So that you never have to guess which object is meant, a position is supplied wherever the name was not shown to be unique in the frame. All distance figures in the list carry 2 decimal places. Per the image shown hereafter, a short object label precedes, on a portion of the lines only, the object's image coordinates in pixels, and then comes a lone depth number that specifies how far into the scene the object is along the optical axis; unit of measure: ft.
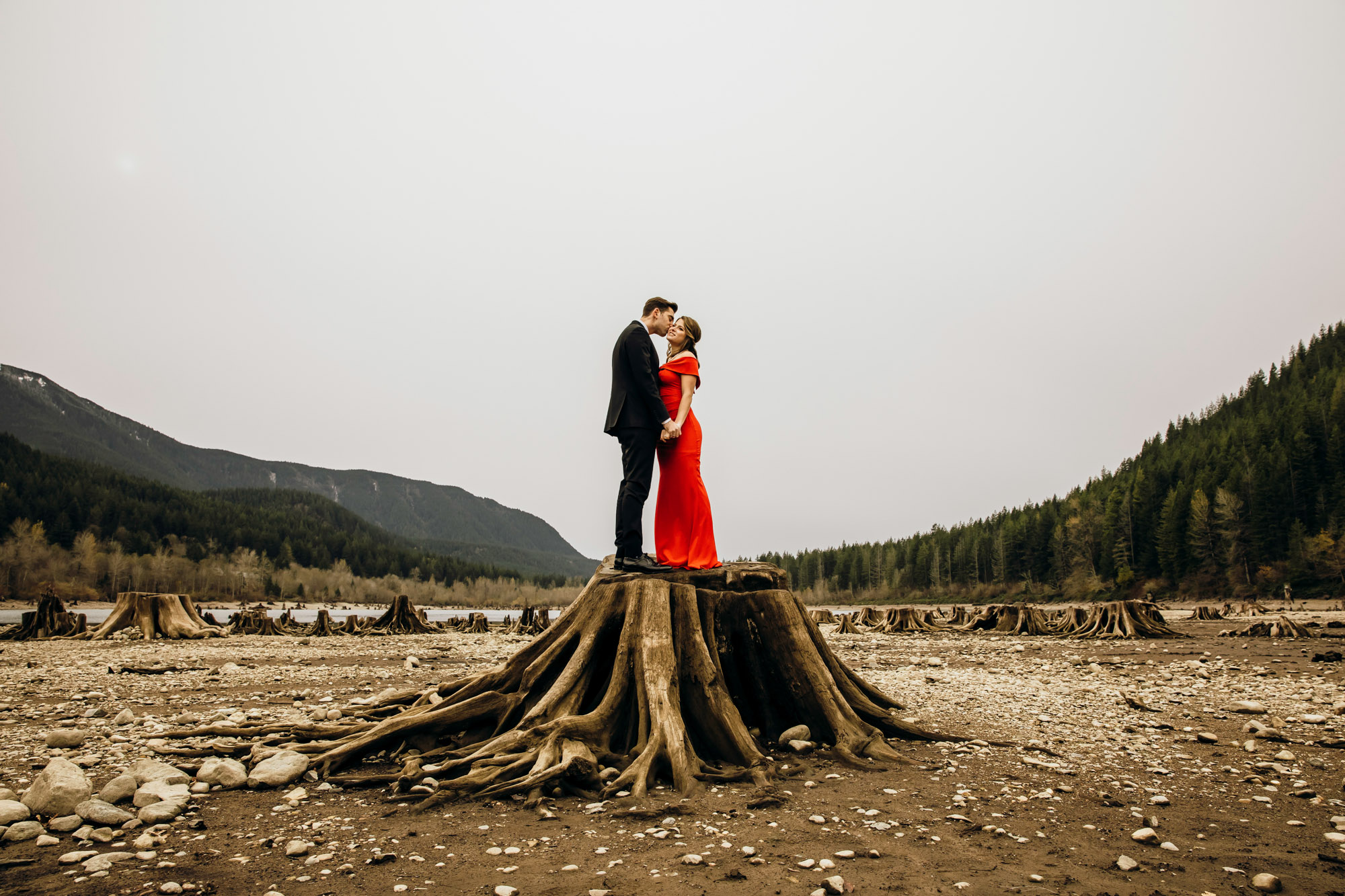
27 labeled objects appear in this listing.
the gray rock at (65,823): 13.34
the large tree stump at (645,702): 16.74
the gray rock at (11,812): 13.23
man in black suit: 21.74
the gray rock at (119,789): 14.90
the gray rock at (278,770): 16.88
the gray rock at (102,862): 11.46
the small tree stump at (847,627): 98.84
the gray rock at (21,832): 12.82
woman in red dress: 23.04
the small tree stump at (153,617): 75.05
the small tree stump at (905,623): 104.22
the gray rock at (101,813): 13.74
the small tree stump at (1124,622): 71.82
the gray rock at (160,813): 13.97
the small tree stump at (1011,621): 90.63
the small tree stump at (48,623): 77.92
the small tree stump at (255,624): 93.50
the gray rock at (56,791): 14.03
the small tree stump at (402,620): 107.65
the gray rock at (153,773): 15.97
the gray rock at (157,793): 14.75
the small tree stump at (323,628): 97.81
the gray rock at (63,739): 20.93
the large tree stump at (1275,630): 69.31
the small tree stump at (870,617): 121.88
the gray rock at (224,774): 16.76
